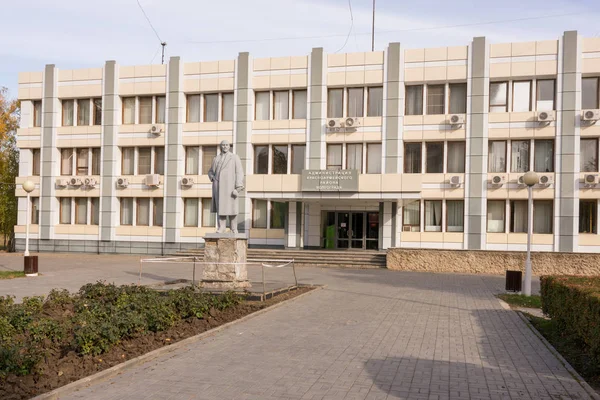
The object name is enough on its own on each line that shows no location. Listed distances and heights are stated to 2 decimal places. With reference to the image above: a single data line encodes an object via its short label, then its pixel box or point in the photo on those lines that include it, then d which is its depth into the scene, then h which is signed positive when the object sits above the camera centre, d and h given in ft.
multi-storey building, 94.38 +10.61
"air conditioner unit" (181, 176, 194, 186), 109.81 +4.00
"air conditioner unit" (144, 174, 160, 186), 111.55 +4.10
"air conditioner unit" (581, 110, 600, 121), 91.56 +15.31
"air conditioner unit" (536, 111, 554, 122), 93.46 +15.31
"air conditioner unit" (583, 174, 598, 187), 91.30 +5.18
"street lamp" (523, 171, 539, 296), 52.95 -2.08
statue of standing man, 51.29 +1.60
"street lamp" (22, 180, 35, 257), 73.51 +1.57
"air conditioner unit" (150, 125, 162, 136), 112.47 +14.04
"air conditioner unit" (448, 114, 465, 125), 96.94 +15.01
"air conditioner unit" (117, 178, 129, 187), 113.39 +3.64
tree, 147.13 +9.37
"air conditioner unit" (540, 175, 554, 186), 93.61 +5.13
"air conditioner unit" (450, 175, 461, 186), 97.19 +4.79
